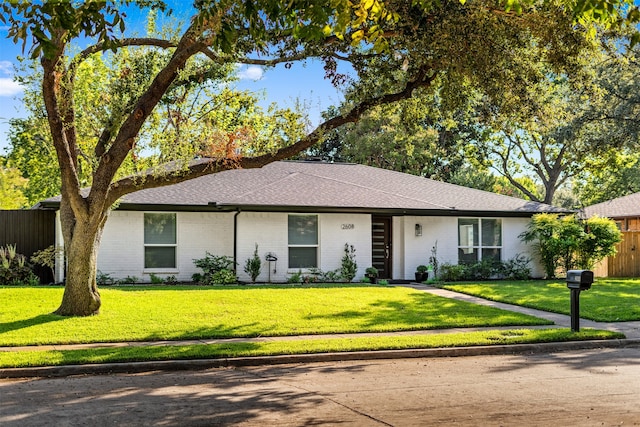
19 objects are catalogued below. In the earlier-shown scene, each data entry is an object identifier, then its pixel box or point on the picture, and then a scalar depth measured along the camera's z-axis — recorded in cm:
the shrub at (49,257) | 1767
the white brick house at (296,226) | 2175
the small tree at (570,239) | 2458
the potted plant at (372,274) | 2278
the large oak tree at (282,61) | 1198
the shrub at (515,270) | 2502
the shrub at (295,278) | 2220
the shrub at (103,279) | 2091
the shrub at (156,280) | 2136
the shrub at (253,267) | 2197
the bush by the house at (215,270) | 2122
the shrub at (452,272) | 2383
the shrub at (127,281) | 2130
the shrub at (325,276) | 2270
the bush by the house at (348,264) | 2277
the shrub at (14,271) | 1972
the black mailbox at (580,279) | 1250
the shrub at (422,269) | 2350
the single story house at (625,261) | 2827
